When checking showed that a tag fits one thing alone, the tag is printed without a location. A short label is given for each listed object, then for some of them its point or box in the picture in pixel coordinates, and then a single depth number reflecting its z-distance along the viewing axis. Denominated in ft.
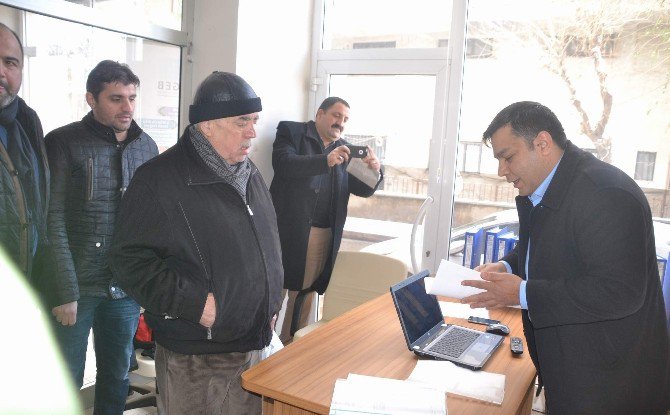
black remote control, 6.76
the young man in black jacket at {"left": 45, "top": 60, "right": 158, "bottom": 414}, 7.54
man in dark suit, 4.75
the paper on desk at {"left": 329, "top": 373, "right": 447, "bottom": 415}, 4.92
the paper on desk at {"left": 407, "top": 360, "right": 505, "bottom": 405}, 5.49
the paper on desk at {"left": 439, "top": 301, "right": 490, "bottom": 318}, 8.27
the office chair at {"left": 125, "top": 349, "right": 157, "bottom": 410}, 9.70
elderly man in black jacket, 5.65
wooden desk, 5.41
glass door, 11.79
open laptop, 6.48
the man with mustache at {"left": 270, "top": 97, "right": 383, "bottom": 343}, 10.87
